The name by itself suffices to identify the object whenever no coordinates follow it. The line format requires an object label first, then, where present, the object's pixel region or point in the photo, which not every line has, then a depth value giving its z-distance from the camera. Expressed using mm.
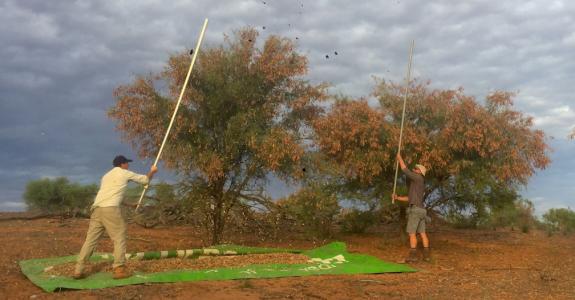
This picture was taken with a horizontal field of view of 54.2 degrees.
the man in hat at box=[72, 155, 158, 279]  8172
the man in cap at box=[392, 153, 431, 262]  11508
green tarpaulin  8031
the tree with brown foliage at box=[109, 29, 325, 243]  11930
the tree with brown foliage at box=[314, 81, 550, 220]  12359
